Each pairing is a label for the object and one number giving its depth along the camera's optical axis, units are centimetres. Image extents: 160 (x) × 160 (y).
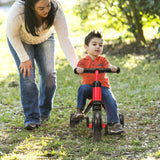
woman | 685
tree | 1585
